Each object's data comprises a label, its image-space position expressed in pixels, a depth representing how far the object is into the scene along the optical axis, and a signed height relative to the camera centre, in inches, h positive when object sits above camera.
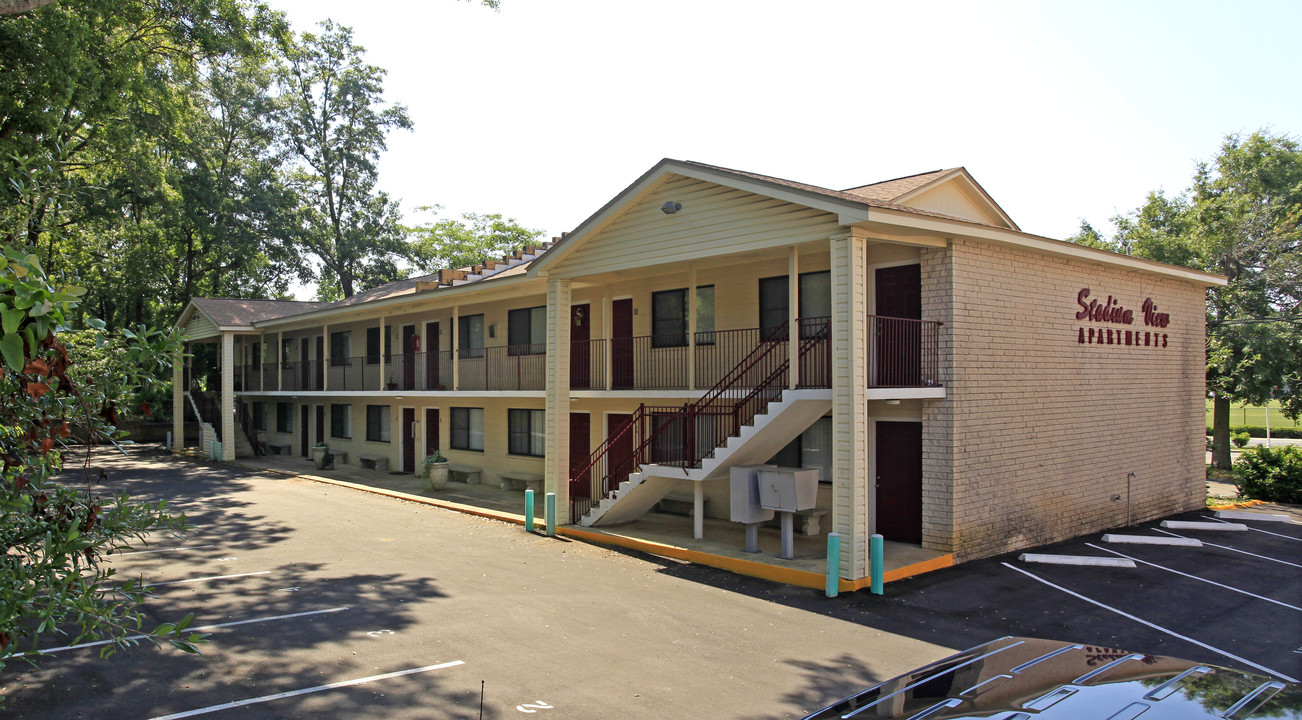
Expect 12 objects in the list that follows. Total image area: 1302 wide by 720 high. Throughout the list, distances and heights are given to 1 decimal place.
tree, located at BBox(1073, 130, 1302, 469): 927.7 +172.6
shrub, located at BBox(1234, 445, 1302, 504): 778.2 -91.8
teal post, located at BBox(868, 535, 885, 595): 413.4 -90.8
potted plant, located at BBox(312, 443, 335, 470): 1025.5 -92.7
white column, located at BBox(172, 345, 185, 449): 1270.9 -35.7
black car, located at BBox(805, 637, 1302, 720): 107.1 -46.1
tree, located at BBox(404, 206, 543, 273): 1921.8 +364.6
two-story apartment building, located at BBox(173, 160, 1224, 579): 471.8 +17.5
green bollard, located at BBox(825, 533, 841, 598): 408.2 -93.8
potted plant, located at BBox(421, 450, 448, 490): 812.0 -89.1
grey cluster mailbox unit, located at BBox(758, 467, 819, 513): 470.9 -63.4
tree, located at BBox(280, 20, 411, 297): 1710.1 +502.6
